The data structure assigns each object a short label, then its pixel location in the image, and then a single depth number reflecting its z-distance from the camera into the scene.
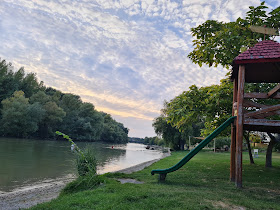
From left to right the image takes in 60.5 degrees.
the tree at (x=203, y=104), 12.29
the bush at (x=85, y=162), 8.96
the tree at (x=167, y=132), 47.50
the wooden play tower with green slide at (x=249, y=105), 8.38
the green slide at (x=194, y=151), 9.08
